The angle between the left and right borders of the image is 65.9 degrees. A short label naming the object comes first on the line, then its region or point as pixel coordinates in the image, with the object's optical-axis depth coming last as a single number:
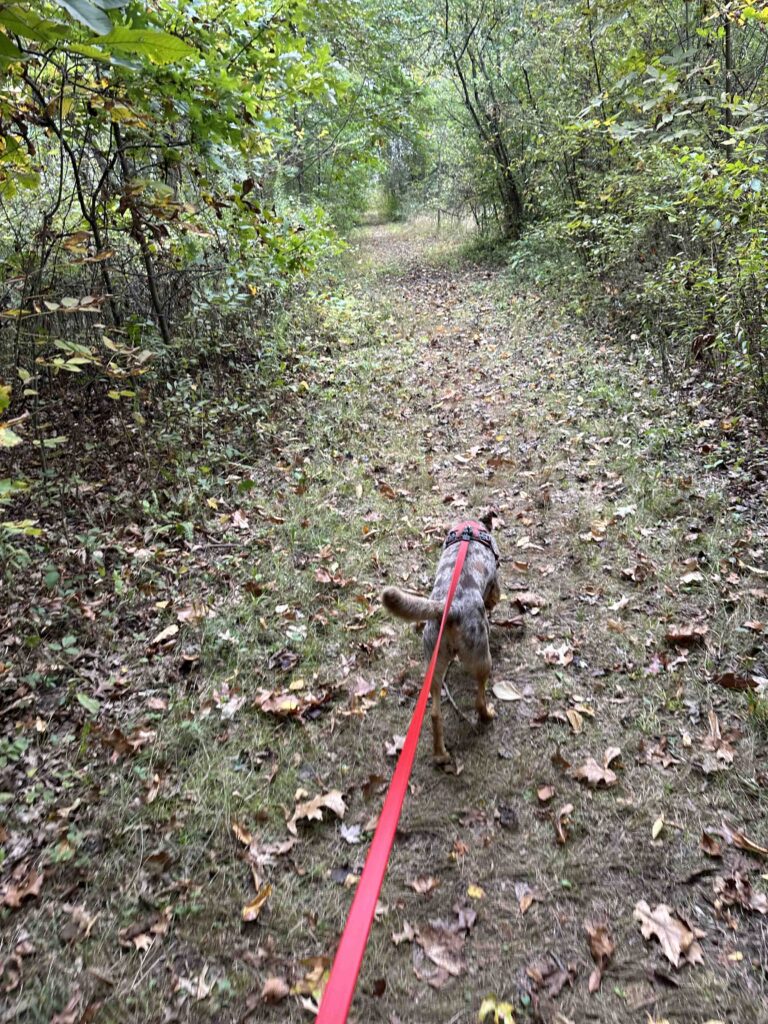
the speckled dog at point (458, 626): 3.18
